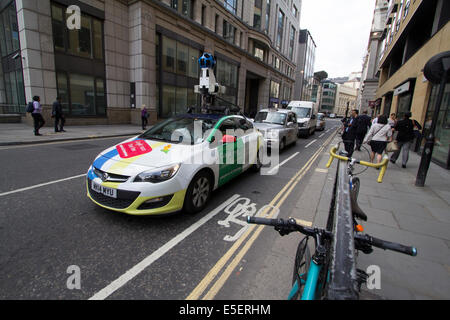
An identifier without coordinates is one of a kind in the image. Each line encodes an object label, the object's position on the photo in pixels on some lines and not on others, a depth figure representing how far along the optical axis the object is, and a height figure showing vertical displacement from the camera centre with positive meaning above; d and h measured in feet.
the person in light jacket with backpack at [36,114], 36.96 -1.52
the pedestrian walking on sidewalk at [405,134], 26.50 -1.24
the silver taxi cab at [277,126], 30.81 -1.36
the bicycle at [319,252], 3.75 -2.30
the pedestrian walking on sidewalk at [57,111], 39.88 -0.97
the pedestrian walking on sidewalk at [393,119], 35.11 +0.47
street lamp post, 17.30 +3.41
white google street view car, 10.76 -2.84
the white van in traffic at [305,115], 53.54 +0.62
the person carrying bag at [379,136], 25.71 -1.57
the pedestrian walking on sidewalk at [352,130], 32.07 -1.33
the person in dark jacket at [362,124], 31.23 -0.46
